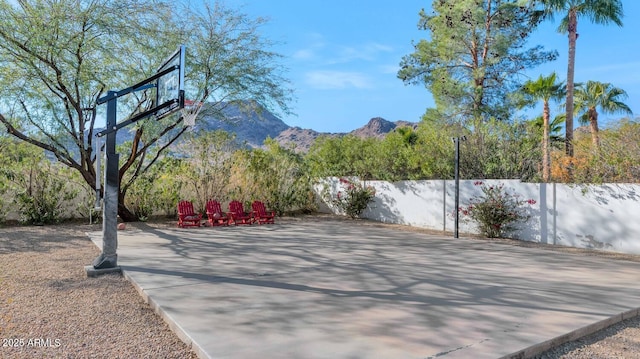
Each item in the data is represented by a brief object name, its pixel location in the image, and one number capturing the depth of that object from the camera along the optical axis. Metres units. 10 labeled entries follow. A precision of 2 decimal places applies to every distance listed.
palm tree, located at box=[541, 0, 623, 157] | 14.51
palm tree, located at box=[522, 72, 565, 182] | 22.66
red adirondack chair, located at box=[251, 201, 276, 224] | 13.35
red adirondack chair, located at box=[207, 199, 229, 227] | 12.61
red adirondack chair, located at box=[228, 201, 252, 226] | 13.00
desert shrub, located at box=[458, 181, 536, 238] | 10.23
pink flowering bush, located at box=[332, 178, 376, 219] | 15.10
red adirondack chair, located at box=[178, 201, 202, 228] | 12.12
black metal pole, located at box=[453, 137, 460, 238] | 10.62
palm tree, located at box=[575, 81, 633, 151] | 26.14
